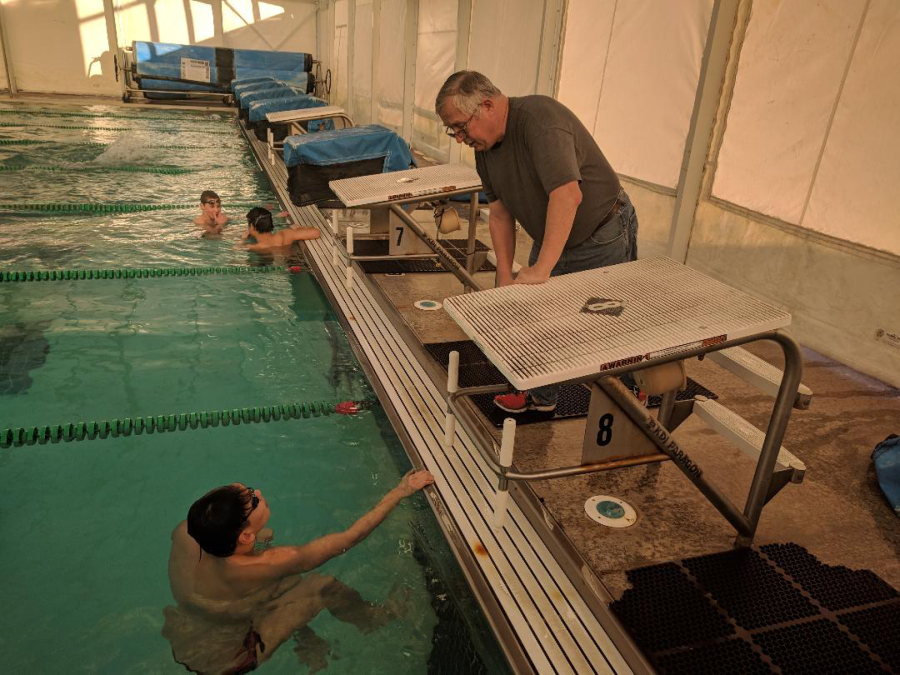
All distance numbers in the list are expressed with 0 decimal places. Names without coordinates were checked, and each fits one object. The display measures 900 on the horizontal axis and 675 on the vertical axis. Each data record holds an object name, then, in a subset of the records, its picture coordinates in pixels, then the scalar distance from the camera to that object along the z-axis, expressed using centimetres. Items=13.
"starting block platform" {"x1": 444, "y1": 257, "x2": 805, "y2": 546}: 183
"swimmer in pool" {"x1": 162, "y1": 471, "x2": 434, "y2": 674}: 226
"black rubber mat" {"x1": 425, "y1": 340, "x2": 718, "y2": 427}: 341
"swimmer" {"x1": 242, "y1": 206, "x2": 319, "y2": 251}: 654
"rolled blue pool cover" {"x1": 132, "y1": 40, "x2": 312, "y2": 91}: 1811
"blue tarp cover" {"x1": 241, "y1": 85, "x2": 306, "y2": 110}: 1286
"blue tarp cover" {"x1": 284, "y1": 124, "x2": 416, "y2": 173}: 645
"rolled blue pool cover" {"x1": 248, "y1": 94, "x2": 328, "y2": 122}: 1119
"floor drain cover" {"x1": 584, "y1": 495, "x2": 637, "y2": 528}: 258
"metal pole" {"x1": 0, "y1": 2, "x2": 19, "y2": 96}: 1836
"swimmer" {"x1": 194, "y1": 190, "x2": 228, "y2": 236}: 717
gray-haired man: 241
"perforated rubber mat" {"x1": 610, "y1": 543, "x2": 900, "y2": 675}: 196
